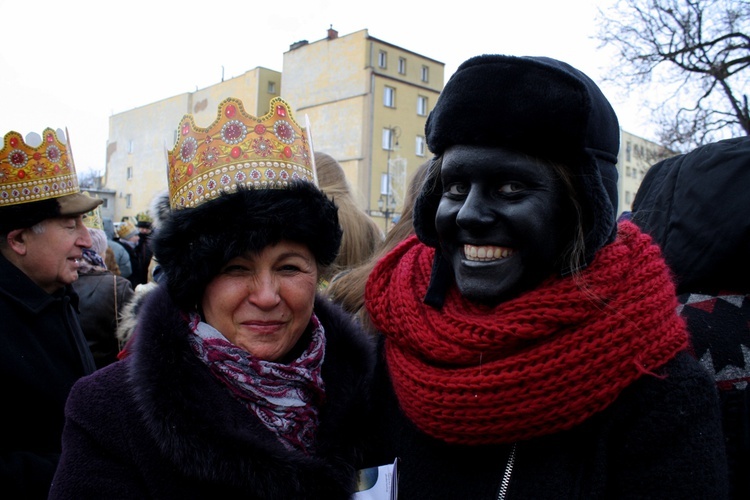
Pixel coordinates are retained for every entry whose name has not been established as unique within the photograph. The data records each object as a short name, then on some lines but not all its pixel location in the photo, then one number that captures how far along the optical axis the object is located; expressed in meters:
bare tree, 9.41
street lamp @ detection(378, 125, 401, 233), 28.09
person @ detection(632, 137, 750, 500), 1.61
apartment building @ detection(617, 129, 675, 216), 42.41
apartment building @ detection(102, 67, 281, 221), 33.50
